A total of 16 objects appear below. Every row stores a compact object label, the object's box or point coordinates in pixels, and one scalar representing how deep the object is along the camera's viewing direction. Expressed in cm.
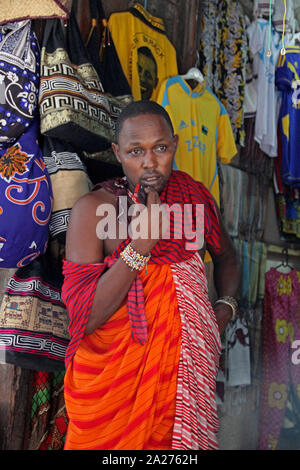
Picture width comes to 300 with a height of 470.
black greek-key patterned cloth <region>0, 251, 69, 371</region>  214
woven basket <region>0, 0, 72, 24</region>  231
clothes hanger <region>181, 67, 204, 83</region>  332
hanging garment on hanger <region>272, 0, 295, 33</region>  429
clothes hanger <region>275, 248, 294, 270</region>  466
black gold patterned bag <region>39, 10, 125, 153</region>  222
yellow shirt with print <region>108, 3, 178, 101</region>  299
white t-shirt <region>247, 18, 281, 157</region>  417
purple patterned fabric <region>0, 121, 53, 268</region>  214
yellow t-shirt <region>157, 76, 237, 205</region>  317
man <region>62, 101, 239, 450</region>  160
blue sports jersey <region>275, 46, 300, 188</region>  421
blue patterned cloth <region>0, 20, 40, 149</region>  220
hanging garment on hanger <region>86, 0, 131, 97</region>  262
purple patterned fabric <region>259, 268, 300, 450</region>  415
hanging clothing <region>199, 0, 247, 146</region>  380
